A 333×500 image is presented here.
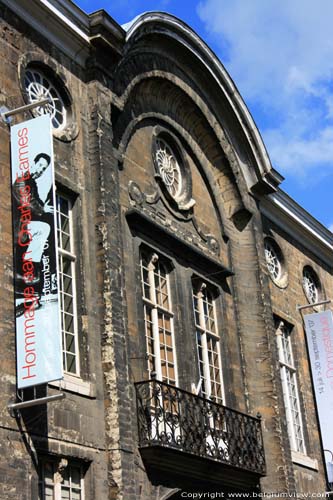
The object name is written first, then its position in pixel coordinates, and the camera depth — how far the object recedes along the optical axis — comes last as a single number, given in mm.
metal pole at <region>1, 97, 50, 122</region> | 14002
